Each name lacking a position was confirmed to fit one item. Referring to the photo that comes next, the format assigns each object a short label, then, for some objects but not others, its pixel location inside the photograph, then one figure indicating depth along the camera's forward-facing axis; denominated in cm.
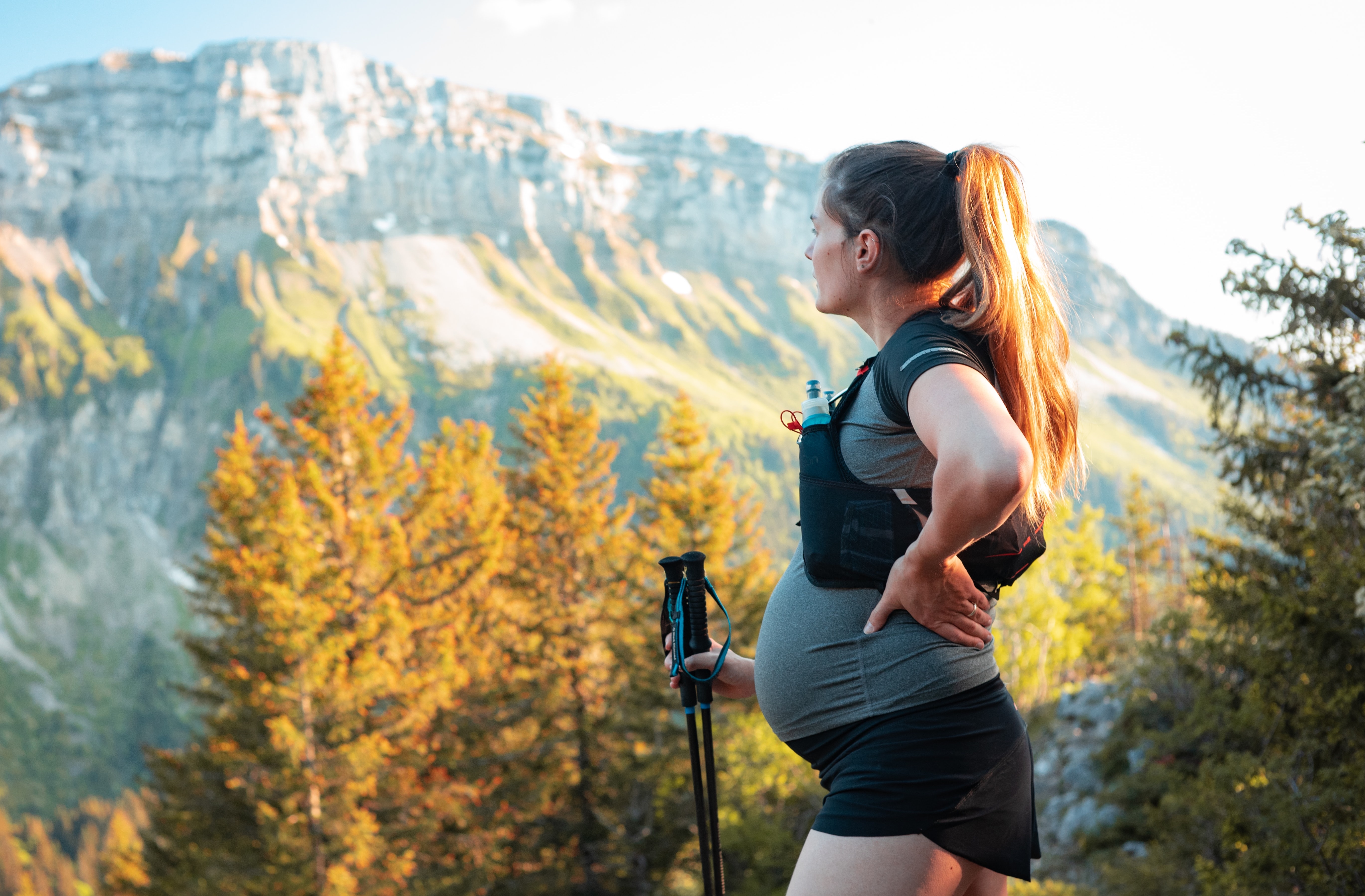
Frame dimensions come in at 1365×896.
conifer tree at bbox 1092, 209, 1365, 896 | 493
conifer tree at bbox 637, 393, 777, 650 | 2167
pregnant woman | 141
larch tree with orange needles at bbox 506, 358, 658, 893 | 2017
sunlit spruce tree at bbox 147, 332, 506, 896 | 1597
